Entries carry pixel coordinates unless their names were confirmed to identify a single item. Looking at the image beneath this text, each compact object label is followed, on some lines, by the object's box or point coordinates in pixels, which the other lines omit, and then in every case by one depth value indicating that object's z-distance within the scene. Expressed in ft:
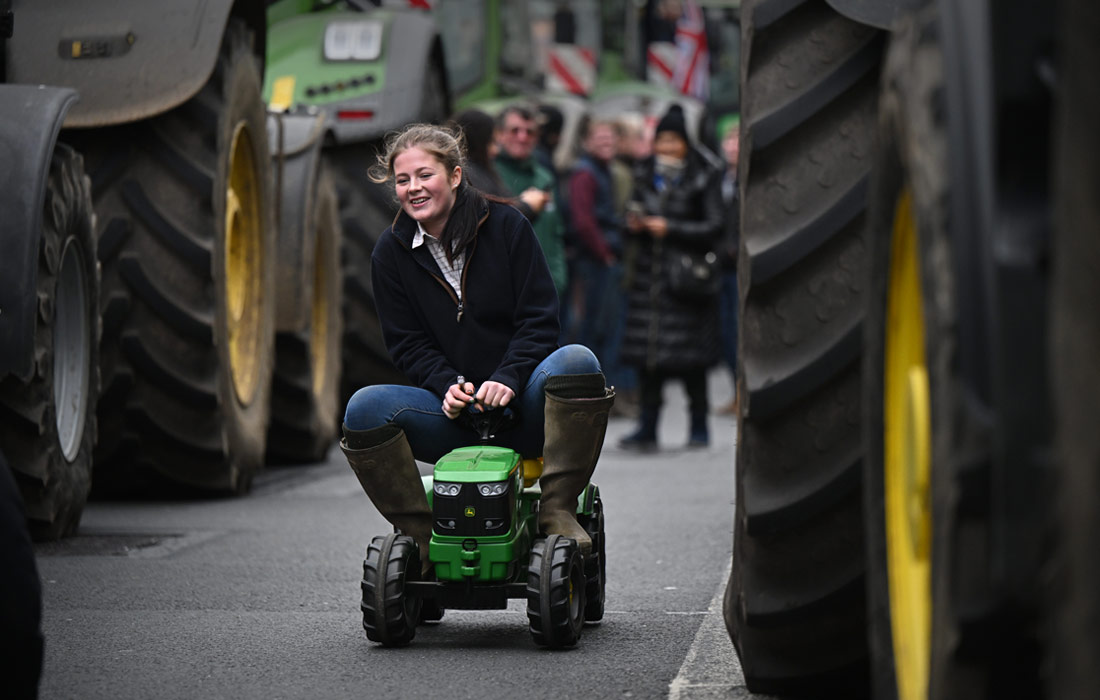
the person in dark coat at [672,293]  65.16
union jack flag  178.59
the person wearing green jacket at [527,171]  60.34
